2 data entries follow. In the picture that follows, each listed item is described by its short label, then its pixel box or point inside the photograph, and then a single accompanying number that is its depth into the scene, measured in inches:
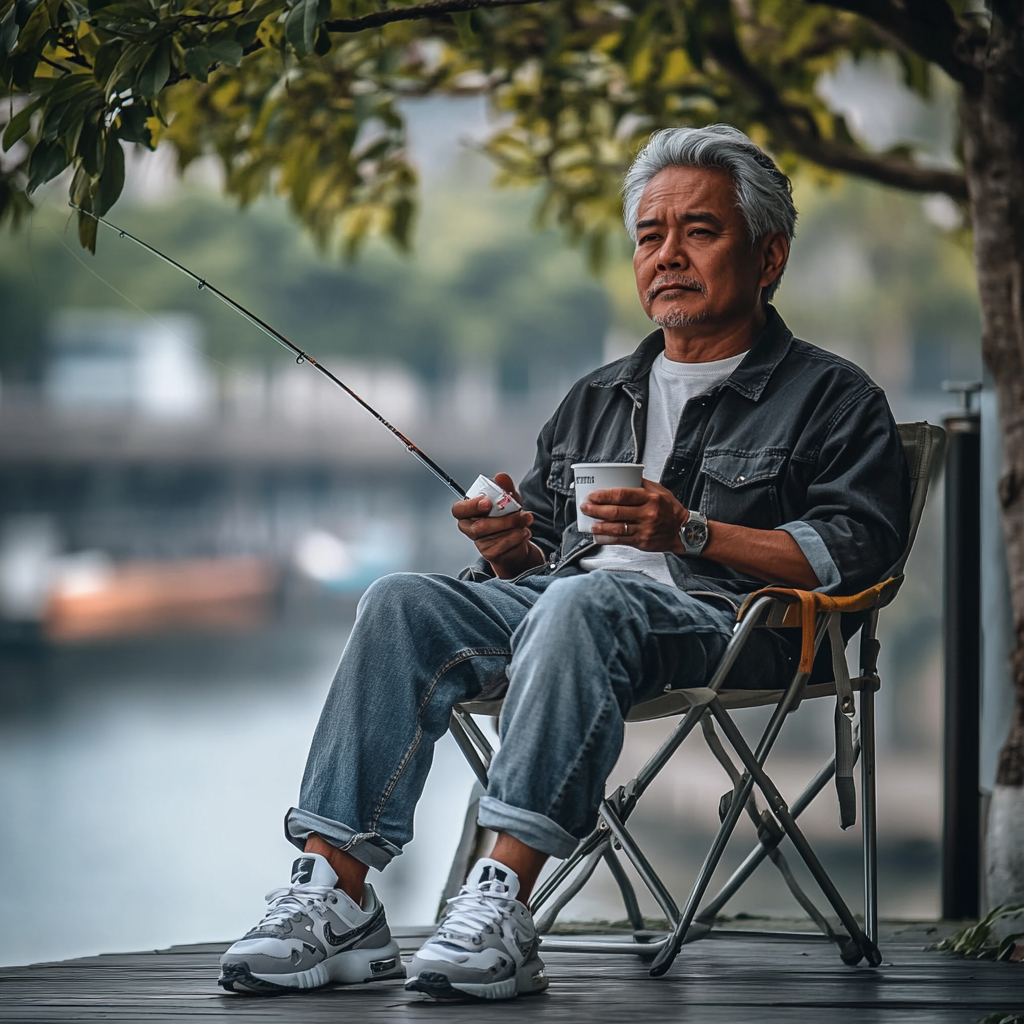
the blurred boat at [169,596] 3218.5
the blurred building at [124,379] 3191.4
